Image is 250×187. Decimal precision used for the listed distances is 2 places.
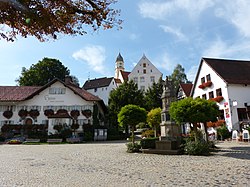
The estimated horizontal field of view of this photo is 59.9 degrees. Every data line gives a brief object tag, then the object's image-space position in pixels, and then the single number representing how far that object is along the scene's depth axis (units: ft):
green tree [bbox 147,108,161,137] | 63.72
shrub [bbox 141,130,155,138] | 69.05
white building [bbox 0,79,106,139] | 106.93
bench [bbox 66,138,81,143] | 84.94
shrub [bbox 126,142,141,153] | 46.49
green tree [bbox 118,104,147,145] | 50.14
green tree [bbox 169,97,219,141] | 42.57
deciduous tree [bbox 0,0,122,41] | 15.52
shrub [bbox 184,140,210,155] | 38.48
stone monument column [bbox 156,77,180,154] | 42.71
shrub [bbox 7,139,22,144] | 78.84
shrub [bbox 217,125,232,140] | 74.90
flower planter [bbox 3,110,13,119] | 106.73
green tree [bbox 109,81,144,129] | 112.98
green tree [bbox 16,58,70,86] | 157.09
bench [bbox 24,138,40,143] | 85.01
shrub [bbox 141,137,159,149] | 46.26
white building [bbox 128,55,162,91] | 190.49
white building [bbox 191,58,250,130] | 78.93
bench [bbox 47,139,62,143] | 84.15
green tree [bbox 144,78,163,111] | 120.67
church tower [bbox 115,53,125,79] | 251.39
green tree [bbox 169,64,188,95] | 171.05
